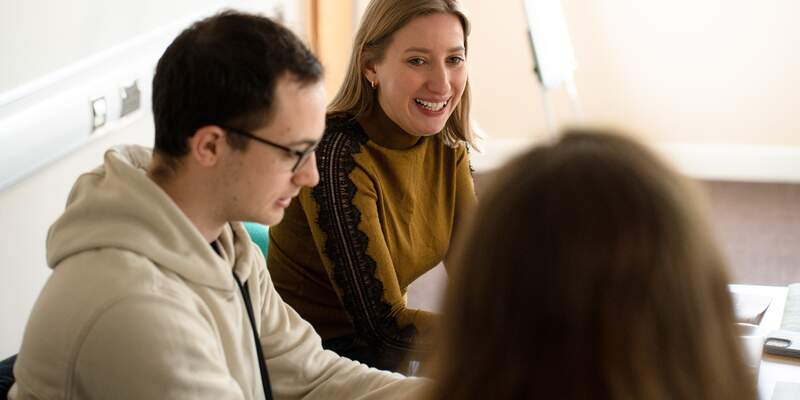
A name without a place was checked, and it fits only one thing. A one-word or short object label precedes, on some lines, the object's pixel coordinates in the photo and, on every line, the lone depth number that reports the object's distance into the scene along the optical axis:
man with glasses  1.31
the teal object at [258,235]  2.17
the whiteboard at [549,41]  3.99
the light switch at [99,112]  2.54
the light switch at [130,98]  2.71
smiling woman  2.03
